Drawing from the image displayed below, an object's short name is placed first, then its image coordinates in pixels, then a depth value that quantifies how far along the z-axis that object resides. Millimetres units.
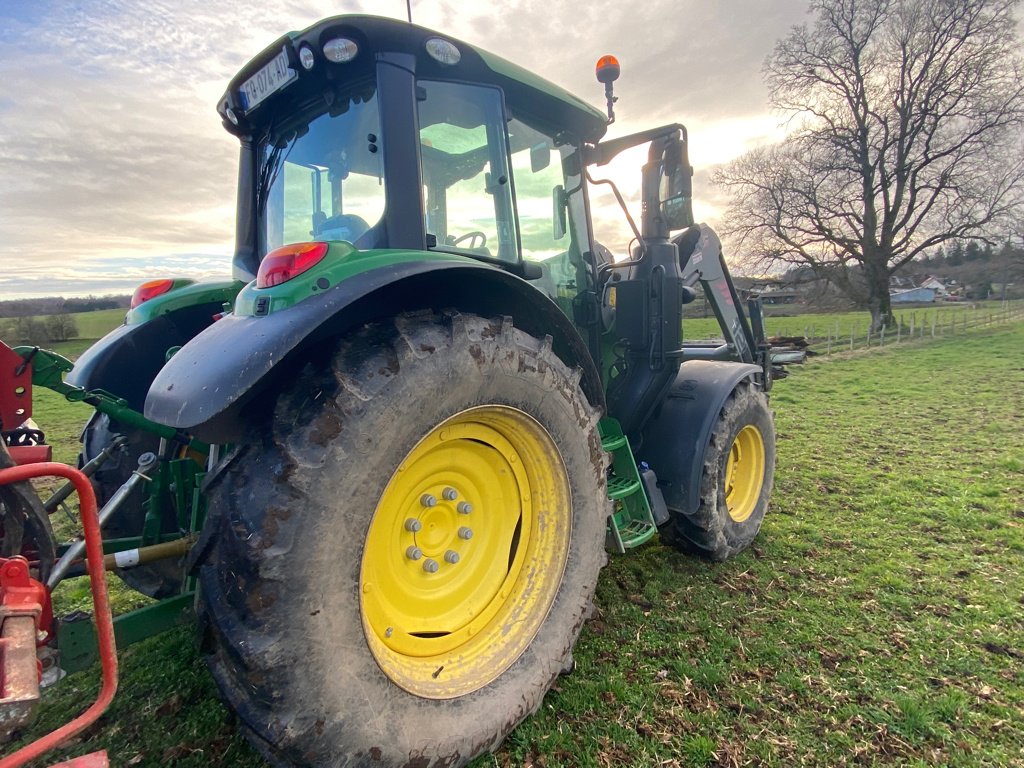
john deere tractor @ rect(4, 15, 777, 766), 1629
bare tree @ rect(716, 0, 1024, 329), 23312
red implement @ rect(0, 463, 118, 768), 1358
